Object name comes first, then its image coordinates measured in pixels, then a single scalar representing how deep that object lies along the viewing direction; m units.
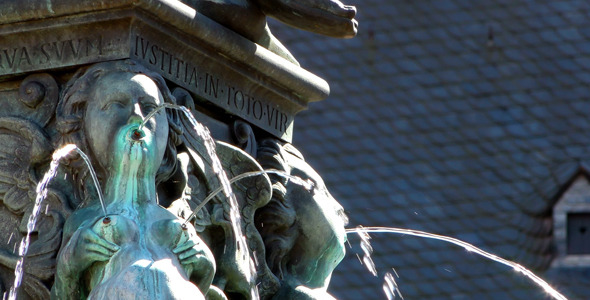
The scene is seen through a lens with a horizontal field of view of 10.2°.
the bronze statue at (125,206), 8.54
